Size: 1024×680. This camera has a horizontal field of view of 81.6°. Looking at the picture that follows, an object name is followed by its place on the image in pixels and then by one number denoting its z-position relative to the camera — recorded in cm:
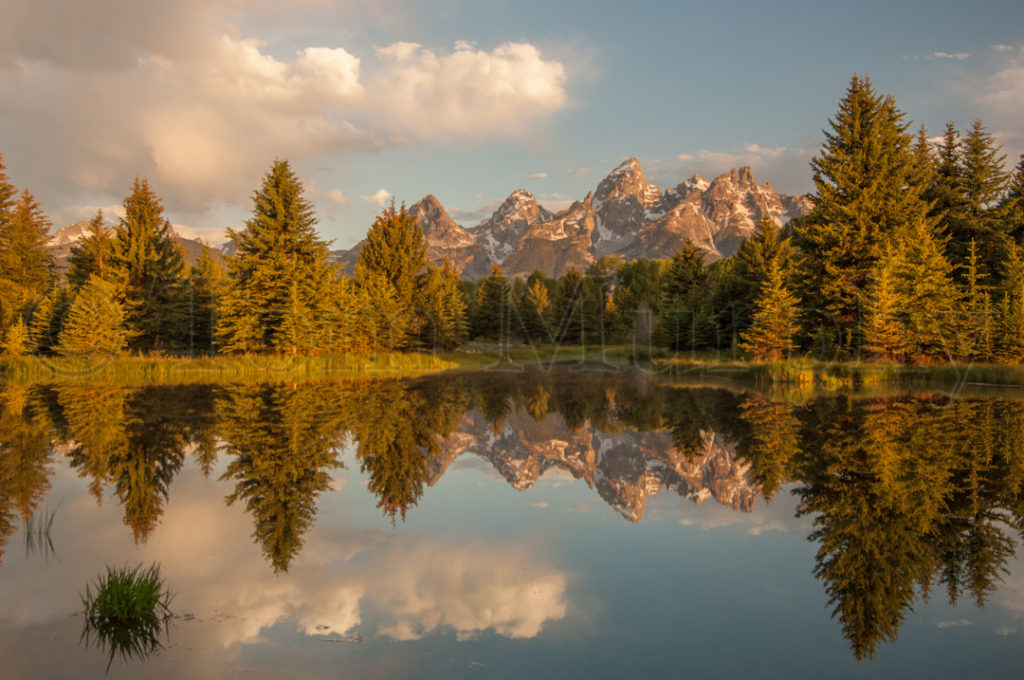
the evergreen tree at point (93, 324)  2817
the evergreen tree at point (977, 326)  2733
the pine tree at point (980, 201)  3334
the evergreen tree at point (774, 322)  3095
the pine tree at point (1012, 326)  2612
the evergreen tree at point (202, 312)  3556
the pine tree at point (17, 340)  2961
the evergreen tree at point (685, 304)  4409
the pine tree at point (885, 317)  2658
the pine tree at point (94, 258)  3297
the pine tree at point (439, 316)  3928
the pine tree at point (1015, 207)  3309
